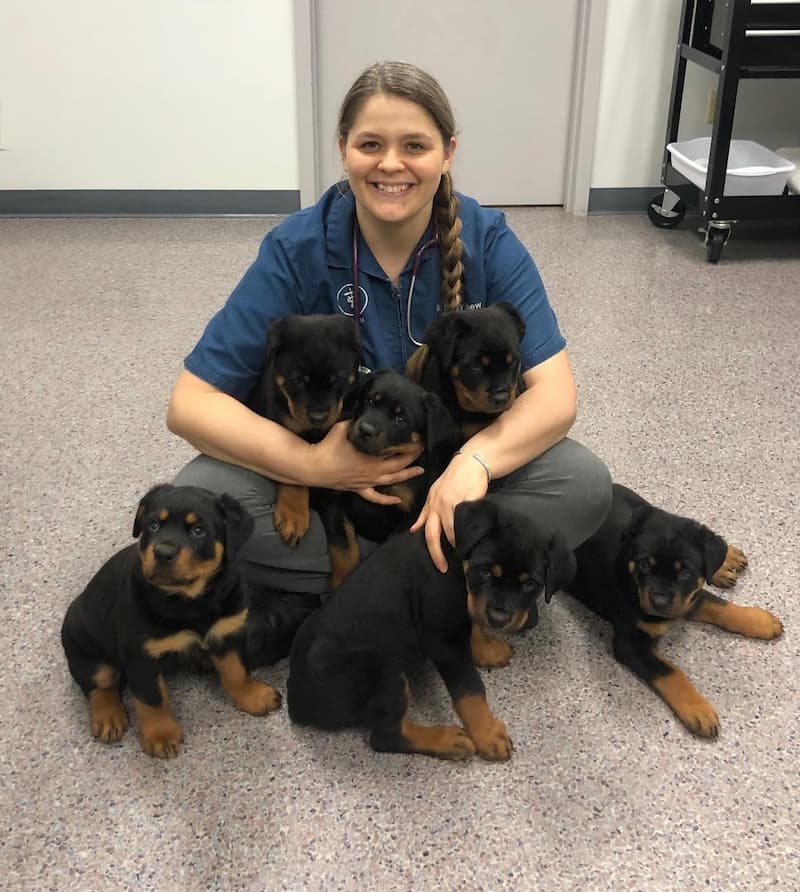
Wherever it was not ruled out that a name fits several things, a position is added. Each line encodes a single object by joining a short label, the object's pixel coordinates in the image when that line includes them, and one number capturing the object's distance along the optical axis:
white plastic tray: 3.27
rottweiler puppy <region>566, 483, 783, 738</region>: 1.41
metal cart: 3.02
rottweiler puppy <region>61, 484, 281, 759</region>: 1.26
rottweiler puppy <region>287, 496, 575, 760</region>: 1.26
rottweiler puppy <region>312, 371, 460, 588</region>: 1.42
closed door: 3.70
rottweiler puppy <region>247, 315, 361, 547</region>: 1.41
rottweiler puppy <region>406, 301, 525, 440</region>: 1.47
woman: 1.46
